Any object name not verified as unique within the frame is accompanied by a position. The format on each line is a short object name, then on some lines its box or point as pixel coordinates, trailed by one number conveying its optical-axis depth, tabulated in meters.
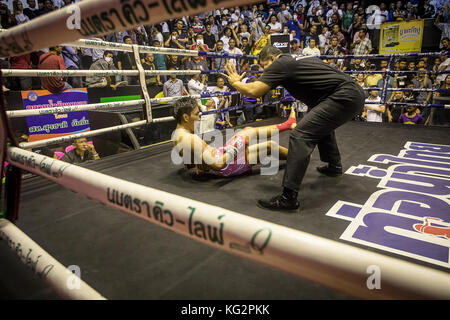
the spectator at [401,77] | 5.40
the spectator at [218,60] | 6.77
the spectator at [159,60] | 6.18
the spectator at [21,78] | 4.06
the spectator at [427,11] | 8.01
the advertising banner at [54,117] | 3.76
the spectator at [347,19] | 8.83
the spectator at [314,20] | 8.99
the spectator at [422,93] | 5.01
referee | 1.80
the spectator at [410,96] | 4.96
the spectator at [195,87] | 5.21
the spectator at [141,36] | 6.57
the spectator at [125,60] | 5.77
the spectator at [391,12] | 8.77
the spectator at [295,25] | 8.99
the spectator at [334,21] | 8.94
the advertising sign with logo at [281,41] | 7.15
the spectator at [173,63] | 6.32
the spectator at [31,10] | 5.74
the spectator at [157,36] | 6.76
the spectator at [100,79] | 4.95
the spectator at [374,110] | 4.57
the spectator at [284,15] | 9.48
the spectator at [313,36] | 8.04
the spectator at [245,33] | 8.16
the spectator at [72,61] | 5.00
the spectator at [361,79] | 5.46
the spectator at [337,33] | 8.02
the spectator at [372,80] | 5.42
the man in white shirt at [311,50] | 6.67
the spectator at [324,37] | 8.20
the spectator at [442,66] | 5.62
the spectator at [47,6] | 5.95
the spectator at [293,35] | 8.73
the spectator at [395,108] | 4.88
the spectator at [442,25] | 7.47
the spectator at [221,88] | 5.17
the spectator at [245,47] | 7.93
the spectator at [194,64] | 6.33
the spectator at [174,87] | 5.16
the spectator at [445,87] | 4.47
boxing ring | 0.45
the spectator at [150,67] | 5.50
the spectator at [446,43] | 6.65
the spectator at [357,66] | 5.95
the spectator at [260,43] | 7.73
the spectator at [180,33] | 6.96
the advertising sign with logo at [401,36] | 7.67
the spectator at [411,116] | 4.45
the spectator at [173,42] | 6.69
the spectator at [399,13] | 8.42
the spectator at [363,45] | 7.40
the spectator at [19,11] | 5.50
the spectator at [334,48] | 7.06
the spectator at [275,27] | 8.57
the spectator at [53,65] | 3.28
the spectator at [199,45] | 6.66
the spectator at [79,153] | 3.18
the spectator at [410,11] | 8.42
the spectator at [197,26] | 7.95
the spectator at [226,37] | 7.90
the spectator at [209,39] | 7.70
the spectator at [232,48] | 7.05
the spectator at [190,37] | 7.20
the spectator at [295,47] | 6.73
